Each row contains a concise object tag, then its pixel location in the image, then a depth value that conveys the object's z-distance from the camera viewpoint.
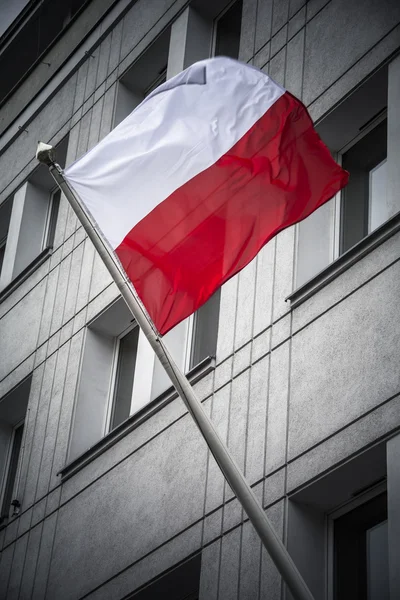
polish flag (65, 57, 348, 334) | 17.46
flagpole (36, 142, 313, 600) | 14.12
